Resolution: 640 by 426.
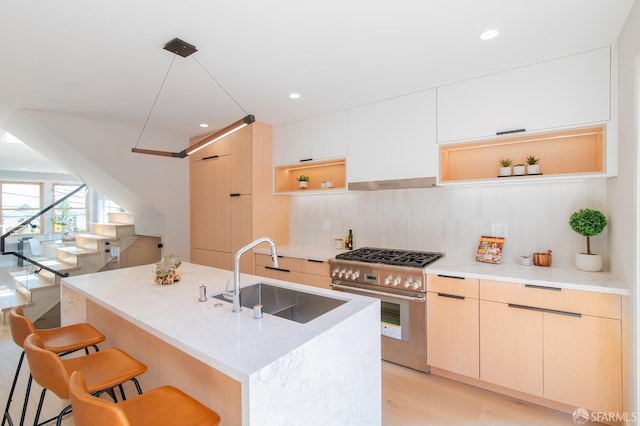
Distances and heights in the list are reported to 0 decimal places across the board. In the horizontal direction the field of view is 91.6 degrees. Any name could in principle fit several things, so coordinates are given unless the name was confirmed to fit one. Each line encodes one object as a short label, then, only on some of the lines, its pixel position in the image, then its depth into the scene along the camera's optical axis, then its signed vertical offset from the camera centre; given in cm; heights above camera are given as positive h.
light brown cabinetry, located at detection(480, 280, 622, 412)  188 -87
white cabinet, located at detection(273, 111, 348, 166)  333 +83
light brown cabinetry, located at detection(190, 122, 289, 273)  375 +16
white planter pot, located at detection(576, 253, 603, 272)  220 -37
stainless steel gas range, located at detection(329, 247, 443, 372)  254 -69
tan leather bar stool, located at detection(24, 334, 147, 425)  128 -77
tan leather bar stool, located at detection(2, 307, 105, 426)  170 -76
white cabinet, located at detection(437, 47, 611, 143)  210 +83
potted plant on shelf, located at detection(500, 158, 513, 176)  251 +35
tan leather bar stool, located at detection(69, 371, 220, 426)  93 -79
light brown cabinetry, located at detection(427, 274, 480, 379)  232 -88
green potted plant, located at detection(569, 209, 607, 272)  214 -13
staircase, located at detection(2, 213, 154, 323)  376 -66
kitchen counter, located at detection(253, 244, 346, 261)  321 -44
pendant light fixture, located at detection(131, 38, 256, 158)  199 +62
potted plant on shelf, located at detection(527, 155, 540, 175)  241 +34
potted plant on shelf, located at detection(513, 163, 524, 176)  248 +32
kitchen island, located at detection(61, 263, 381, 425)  104 -53
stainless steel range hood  276 +26
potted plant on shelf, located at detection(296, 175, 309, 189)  379 +38
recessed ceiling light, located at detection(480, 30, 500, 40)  190 +109
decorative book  260 -33
